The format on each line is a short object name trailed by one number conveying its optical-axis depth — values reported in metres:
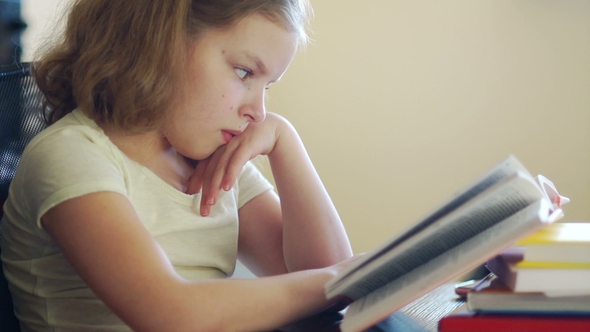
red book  0.97
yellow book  0.98
